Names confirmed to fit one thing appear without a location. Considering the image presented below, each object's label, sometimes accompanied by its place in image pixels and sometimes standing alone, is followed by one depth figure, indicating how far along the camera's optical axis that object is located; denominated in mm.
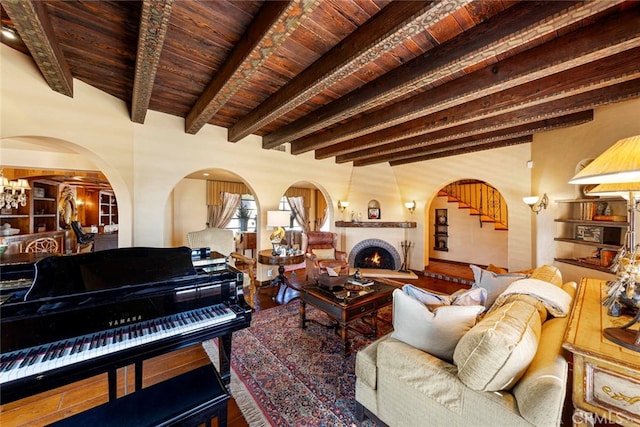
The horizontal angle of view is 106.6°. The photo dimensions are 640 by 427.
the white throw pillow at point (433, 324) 1400
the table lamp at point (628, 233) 1079
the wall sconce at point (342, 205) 5718
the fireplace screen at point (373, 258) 5992
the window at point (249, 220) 7297
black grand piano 1156
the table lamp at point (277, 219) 4215
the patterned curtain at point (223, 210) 6723
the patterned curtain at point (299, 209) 8242
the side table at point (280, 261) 3951
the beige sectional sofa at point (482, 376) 1052
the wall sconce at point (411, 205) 5707
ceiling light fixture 1864
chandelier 3598
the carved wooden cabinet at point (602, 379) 972
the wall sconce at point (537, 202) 3684
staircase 6215
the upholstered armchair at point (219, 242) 3549
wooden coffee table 2436
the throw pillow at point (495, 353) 1092
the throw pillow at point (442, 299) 1723
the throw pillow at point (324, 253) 5098
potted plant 7406
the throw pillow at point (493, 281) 2330
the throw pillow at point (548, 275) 2182
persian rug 1716
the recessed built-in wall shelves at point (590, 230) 2840
